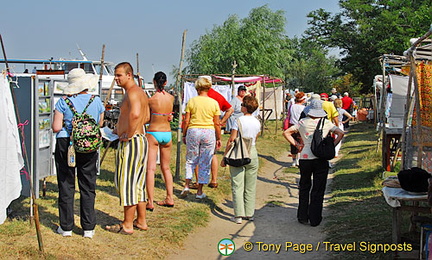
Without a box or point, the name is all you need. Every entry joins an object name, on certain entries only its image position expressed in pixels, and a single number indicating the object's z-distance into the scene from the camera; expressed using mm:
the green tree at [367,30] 22014
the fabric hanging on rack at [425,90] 6152
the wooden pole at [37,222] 4961
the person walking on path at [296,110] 11275
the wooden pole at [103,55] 10462
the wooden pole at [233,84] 16078
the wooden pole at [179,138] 9383
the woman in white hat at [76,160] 5641
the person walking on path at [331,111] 10594
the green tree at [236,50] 31641
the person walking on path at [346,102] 20891
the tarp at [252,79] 18809
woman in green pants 7023
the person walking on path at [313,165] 6953
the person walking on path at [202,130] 7762
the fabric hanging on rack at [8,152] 5262
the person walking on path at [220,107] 8617
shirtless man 5867
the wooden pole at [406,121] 6480
